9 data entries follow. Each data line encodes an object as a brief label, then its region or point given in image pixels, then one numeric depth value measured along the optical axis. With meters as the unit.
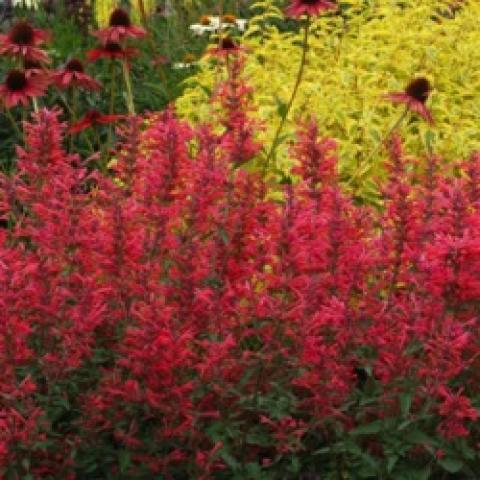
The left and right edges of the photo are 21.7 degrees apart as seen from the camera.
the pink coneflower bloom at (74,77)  4.86
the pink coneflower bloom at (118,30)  4.93
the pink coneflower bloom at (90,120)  4.68
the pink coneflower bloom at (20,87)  4.61
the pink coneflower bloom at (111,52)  5.00
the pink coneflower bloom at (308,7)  4.39
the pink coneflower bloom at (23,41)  4.79
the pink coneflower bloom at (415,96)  4.56
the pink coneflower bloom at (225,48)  5.51
